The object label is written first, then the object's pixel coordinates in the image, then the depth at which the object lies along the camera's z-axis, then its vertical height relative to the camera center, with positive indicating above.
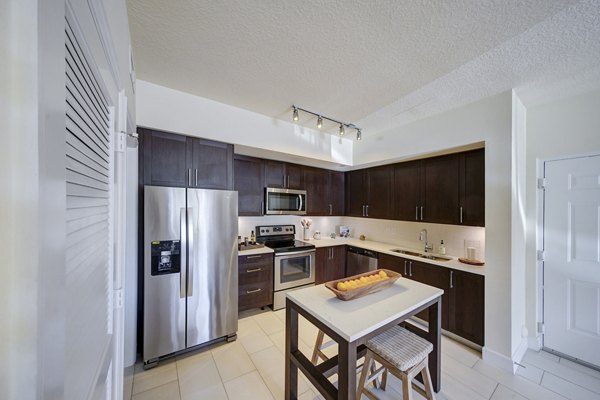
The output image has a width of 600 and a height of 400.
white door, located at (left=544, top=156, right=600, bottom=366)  2.03 -0.56
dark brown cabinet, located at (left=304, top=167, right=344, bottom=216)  3.74 +0.16
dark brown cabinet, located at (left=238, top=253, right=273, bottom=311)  2.79 -1.08
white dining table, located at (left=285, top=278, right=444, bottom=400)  1.21 -0.75
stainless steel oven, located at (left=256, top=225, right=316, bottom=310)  3.05 -0.90
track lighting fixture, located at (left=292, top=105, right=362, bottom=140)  2.47 +1.05
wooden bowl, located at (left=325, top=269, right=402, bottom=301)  1.50 -0.65
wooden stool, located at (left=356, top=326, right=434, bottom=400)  1.37 -1.02
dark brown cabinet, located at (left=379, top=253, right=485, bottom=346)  2.24 -1.06
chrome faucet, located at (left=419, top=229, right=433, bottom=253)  3.16 -0.58
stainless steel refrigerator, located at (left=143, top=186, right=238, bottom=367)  2.02 -0.69
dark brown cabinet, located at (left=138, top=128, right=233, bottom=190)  2.12 +0.41
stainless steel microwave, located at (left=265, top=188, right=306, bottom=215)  3.26 -0.01
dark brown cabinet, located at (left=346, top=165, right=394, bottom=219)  3.43 +0.14
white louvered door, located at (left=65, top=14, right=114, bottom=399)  0.54 -0.08
